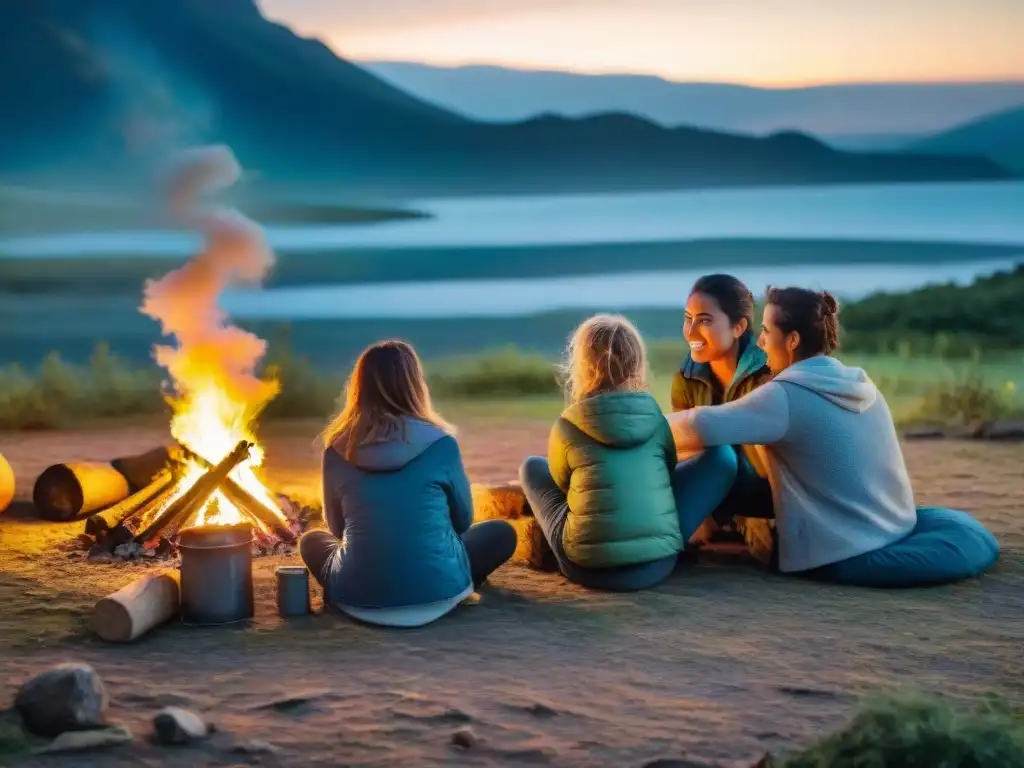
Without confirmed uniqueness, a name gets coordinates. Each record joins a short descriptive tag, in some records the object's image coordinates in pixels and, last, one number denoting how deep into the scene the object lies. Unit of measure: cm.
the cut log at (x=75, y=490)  753
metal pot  550
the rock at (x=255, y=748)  412
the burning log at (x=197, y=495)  667
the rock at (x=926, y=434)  1070
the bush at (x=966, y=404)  1149
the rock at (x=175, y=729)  421
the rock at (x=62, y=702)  430
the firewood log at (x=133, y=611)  523
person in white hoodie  594
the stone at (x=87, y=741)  418
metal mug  561
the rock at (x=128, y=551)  673
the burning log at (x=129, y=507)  698
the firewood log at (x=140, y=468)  778
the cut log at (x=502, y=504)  749
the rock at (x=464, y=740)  416
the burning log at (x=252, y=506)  685
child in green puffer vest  579
